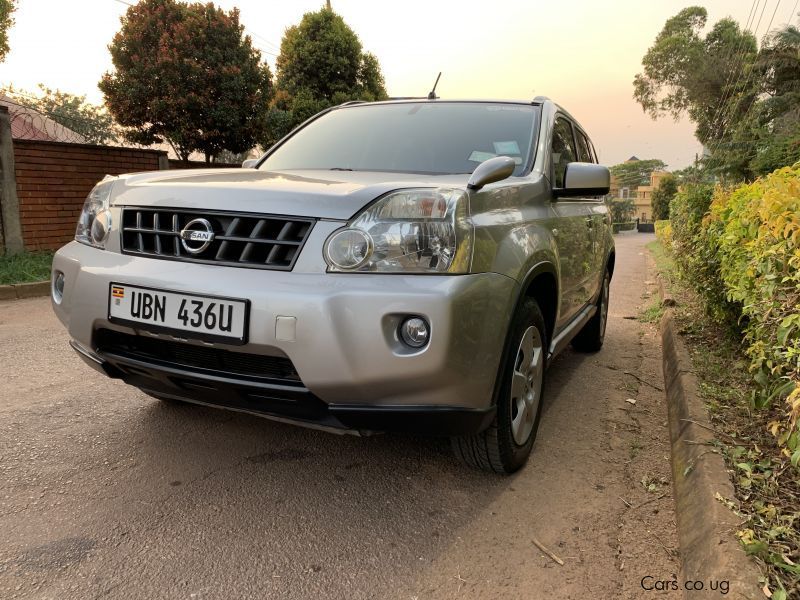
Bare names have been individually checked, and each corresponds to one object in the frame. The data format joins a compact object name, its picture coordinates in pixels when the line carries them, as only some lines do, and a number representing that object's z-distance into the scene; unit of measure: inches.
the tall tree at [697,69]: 1182.3
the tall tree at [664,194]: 1909.3
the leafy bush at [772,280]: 88.0
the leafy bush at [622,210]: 2458.8
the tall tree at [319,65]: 603.5
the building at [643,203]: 4028.1
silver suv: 74.7
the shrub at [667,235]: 477.1
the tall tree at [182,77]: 414.9
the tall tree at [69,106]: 860.9
